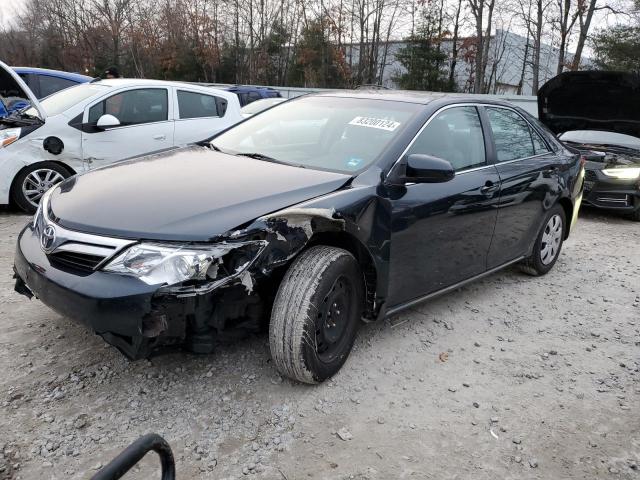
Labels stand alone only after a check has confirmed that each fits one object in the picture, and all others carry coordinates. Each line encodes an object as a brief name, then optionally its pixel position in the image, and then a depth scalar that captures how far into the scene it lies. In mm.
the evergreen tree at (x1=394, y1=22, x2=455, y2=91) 26750
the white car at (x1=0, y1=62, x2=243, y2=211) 5805
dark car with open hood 7441
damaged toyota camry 2318
